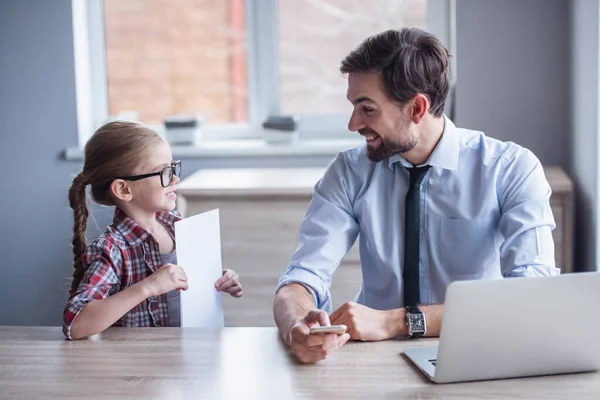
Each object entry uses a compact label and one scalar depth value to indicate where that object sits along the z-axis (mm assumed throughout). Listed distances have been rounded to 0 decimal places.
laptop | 1308
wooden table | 1371
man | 1879
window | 3742
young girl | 1895
